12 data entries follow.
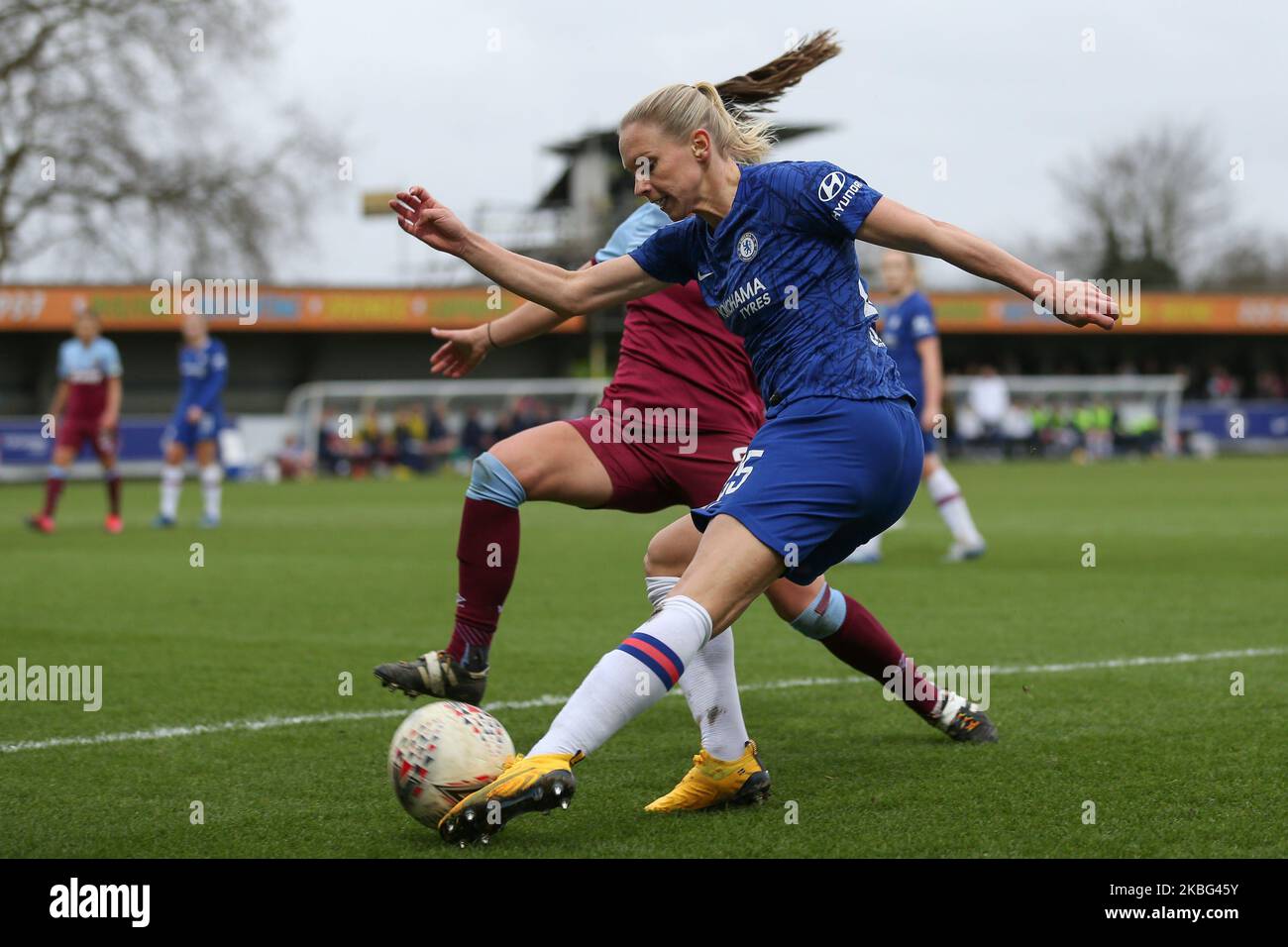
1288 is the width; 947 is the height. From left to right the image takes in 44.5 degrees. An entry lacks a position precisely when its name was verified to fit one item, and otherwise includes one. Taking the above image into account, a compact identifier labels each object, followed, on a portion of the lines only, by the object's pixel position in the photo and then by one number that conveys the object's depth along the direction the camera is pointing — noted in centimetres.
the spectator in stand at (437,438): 3428
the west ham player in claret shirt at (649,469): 513
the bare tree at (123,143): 3547
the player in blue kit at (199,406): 1680
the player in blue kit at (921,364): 1174
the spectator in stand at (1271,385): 4900
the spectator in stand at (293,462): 3216
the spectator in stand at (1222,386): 4753
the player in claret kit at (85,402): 1672
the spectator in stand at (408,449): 3406
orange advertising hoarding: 3681
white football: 404
